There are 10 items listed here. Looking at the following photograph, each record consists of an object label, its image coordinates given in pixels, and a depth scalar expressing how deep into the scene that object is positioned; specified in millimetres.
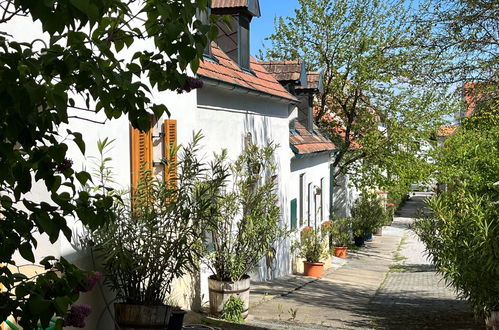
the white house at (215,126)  6398
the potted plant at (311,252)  17859
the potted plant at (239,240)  9828
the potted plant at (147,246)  6438
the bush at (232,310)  9711
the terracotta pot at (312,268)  17797
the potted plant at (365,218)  28047
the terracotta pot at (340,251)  24231
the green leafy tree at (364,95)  23375
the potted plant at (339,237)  23297
